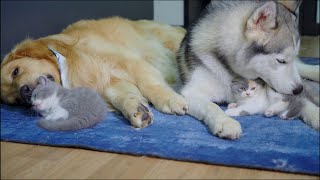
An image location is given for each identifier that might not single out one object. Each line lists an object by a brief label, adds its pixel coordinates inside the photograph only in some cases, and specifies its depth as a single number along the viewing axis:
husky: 1.93
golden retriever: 2.20
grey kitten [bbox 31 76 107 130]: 1.98
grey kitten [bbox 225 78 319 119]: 1.99
